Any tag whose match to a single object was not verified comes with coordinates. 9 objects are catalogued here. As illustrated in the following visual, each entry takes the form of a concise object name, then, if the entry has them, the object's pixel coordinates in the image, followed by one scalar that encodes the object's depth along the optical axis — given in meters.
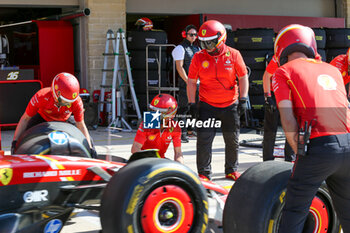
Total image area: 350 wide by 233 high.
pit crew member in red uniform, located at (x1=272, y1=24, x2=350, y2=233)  6.98
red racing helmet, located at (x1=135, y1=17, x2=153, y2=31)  26.75
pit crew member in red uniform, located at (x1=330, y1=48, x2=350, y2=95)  14.66
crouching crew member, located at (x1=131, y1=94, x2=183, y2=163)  12.63
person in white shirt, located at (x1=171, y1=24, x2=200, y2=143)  20.22
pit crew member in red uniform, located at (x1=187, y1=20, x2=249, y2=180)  14.00
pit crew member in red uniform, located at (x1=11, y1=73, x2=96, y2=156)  12.77
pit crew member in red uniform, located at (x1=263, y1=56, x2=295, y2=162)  14.72
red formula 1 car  7.80
